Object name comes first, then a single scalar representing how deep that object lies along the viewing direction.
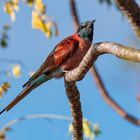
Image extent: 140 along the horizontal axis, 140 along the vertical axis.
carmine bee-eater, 12.09
